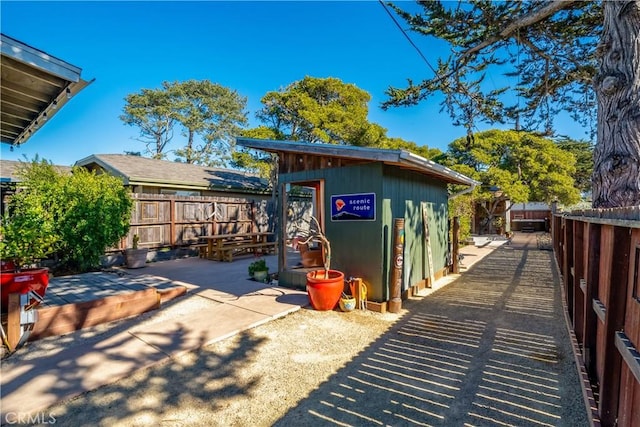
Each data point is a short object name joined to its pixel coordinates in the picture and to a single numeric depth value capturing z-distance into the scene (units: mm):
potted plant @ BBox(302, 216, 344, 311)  4582
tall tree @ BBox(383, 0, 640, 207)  3844
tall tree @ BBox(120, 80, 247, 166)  23641
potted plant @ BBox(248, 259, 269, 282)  6484
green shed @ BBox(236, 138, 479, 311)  4738
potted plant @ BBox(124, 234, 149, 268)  7852
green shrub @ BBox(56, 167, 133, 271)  6434
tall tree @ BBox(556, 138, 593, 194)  23719
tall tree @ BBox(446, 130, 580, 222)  17781
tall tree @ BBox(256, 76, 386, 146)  14258
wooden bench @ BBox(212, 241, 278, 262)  9141
